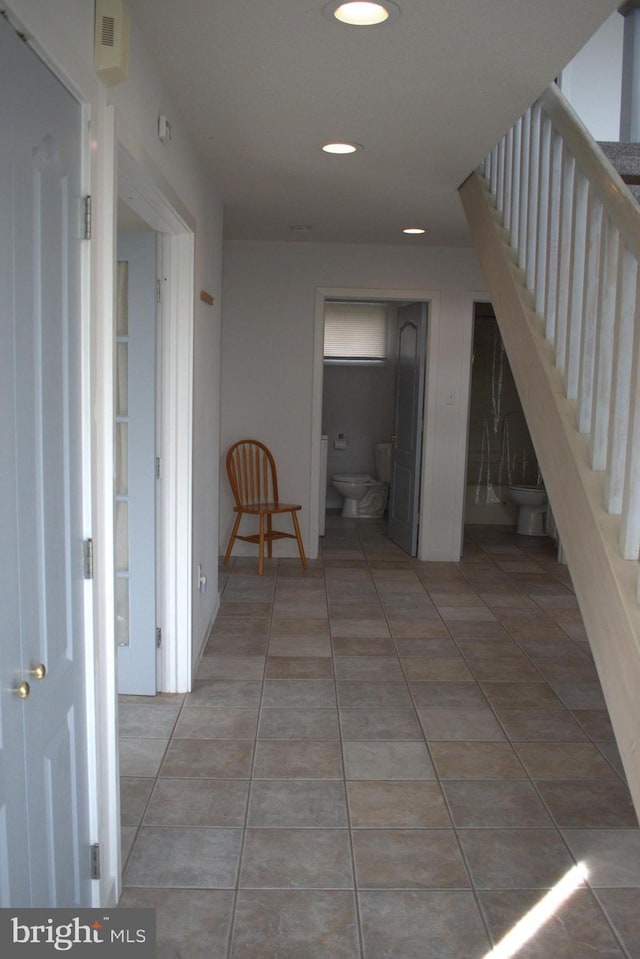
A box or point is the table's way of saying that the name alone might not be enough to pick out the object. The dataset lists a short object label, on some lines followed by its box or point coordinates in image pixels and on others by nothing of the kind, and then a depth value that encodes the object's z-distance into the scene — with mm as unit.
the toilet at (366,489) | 8148
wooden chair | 6137
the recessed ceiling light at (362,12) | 2092
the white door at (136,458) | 3400
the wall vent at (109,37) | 1857
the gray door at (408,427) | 6516
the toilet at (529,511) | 7621
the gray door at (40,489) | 1427
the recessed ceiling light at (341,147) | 3441
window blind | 8461
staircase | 1885
